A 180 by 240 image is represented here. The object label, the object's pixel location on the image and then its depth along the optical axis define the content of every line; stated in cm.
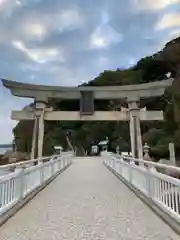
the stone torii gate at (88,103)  1245
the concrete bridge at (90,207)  261
